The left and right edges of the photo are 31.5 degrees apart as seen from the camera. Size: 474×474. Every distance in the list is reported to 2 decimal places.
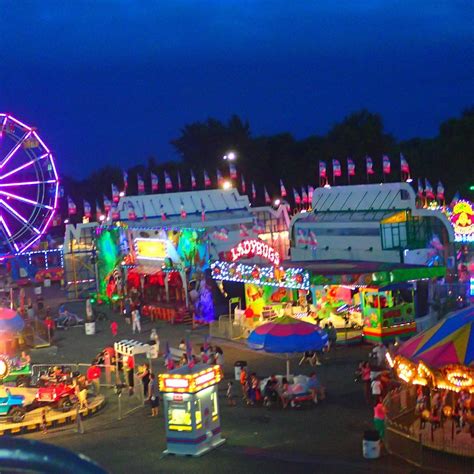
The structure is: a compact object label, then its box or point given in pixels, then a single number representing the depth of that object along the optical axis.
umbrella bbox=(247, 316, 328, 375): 21.02
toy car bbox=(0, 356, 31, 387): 24.92
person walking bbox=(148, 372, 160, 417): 20.73
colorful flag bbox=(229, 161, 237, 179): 51.28
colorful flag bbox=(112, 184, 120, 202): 47.62
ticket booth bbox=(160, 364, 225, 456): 17.23
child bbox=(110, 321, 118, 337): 34.03
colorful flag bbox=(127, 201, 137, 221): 45.47
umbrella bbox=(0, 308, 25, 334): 26.48
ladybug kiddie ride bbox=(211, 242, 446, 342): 28.73
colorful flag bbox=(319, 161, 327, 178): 47.29
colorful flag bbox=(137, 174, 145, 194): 52.02
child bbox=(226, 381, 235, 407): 21.28
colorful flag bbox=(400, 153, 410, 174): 43.69
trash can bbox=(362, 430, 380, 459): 16.14
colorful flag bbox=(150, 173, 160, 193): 51.02
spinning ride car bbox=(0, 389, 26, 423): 20.72
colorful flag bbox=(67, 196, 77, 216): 50.27
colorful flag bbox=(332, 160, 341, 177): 47.09
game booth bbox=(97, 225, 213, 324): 36.06
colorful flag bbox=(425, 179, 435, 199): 42.75
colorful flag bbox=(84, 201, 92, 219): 49.97
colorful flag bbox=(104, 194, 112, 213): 47.23
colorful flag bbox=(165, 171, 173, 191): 52.61
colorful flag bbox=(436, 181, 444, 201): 45.97
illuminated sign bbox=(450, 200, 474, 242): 42.38
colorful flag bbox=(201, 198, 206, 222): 45.81
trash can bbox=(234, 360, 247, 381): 23.72
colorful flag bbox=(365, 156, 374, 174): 45.89
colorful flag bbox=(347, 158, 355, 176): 48.05
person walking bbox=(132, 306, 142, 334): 34.19
